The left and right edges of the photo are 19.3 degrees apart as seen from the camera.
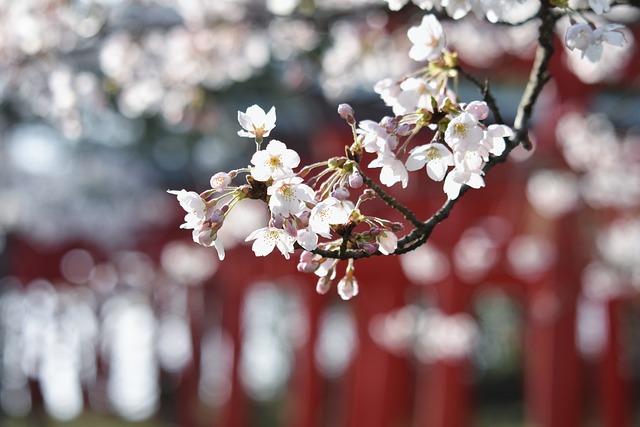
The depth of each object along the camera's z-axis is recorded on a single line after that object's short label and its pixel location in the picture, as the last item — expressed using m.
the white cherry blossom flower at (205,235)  1.30
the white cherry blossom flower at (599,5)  1.33
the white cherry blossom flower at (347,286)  1.38
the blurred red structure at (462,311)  4.70
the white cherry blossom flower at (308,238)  1.28
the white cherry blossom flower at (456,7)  1.37
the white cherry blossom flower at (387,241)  1.32
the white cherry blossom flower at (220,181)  1.29
